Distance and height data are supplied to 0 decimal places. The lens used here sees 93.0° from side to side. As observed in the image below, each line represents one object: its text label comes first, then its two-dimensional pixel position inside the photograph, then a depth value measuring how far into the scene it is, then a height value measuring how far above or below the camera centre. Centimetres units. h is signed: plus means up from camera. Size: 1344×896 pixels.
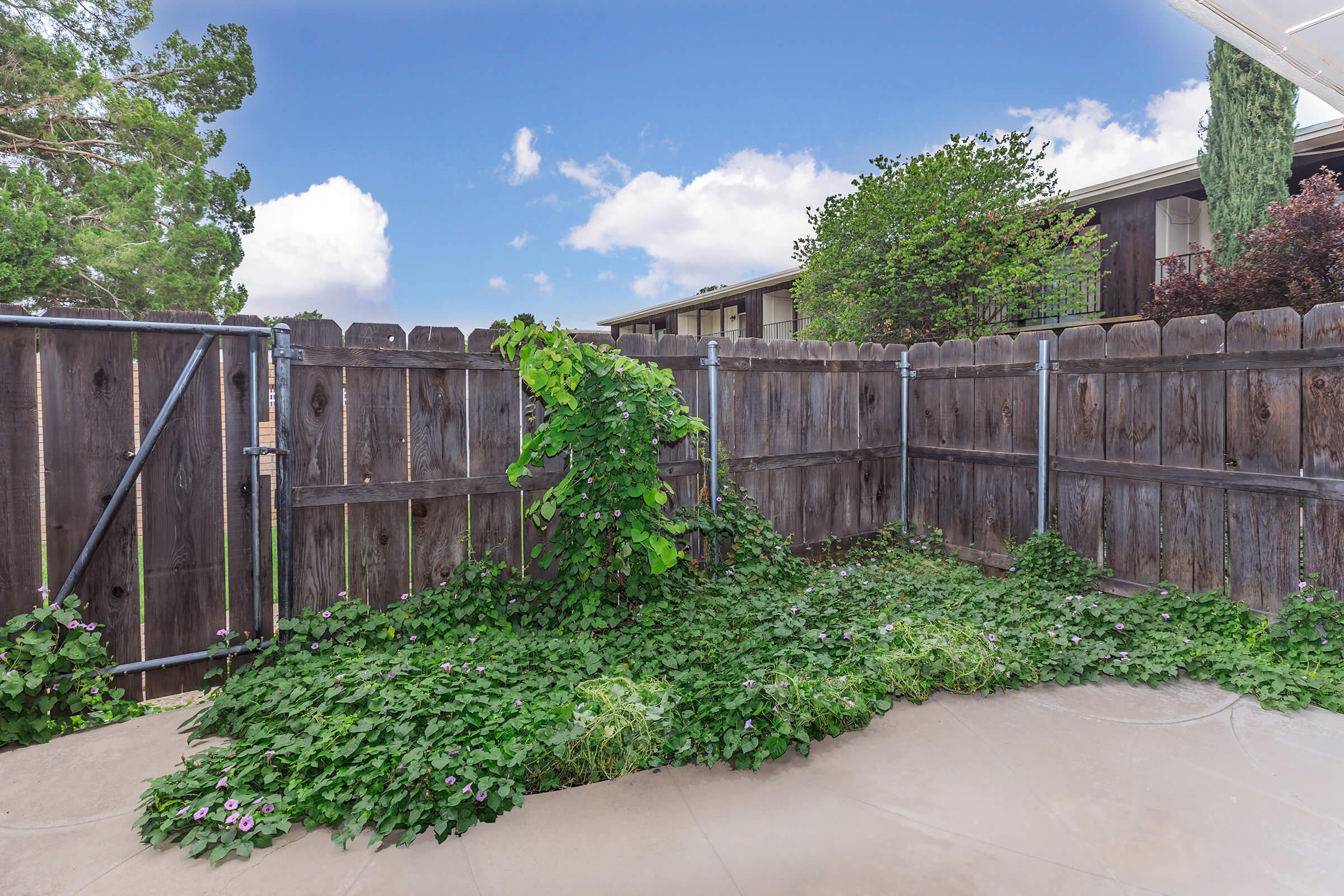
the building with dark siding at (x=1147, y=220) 991 +370
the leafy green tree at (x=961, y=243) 955 +293
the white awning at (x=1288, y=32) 270 +178
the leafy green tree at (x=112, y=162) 995 +488
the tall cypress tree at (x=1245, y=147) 975 +438
